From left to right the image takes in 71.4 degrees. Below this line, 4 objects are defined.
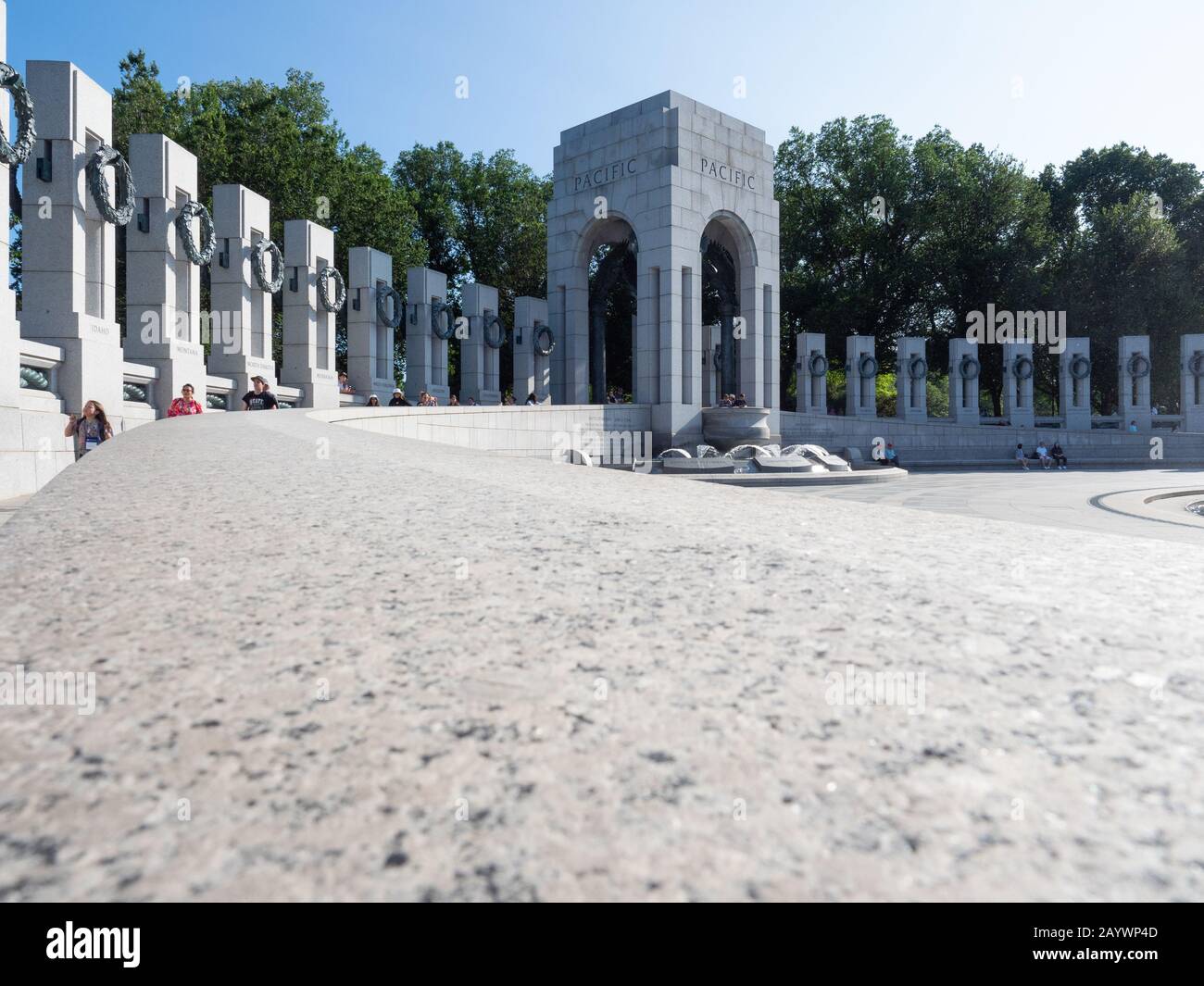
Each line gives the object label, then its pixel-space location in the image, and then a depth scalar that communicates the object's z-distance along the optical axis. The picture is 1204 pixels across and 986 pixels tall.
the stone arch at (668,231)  27.28
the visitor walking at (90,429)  10.70
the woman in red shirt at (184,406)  13.16
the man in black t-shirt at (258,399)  15.47
